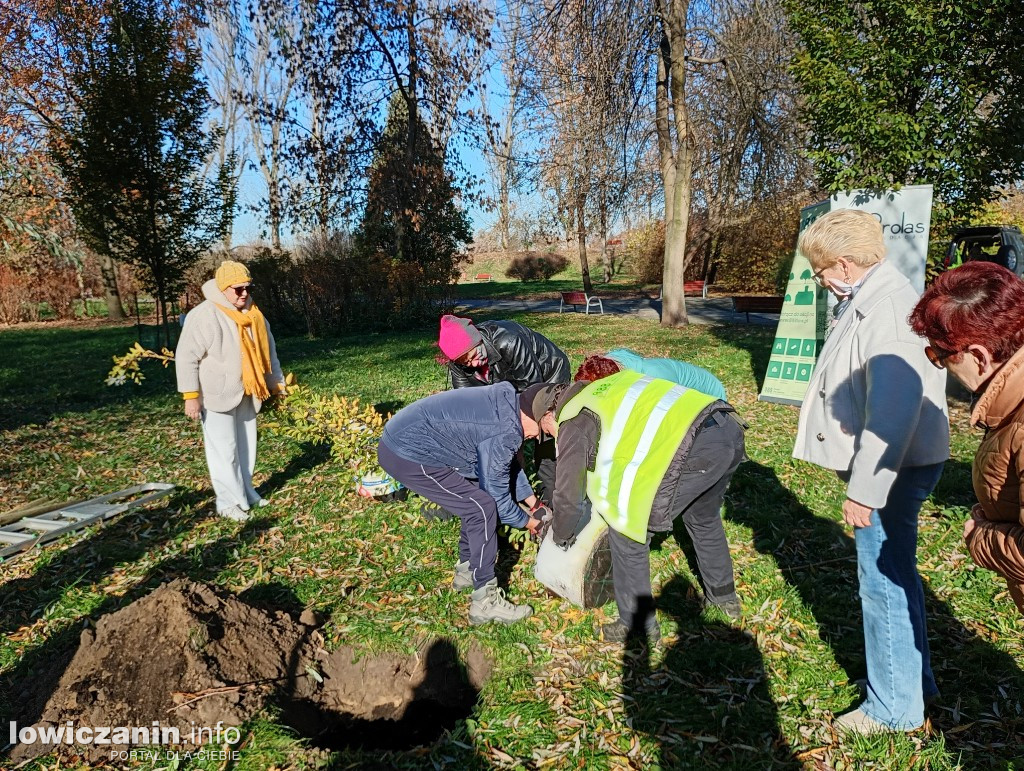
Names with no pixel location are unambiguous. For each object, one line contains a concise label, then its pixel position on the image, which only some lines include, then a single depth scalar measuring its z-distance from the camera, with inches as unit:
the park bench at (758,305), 601.0
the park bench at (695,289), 873.8
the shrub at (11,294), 848.9
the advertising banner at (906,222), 257.4
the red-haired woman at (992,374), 61.7
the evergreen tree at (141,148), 448.1
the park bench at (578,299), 791.3
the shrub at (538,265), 1569.9
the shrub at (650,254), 1189.7
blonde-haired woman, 84.7
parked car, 405.1
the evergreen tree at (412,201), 686.5
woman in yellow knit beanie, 182.5
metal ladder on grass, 179.6
